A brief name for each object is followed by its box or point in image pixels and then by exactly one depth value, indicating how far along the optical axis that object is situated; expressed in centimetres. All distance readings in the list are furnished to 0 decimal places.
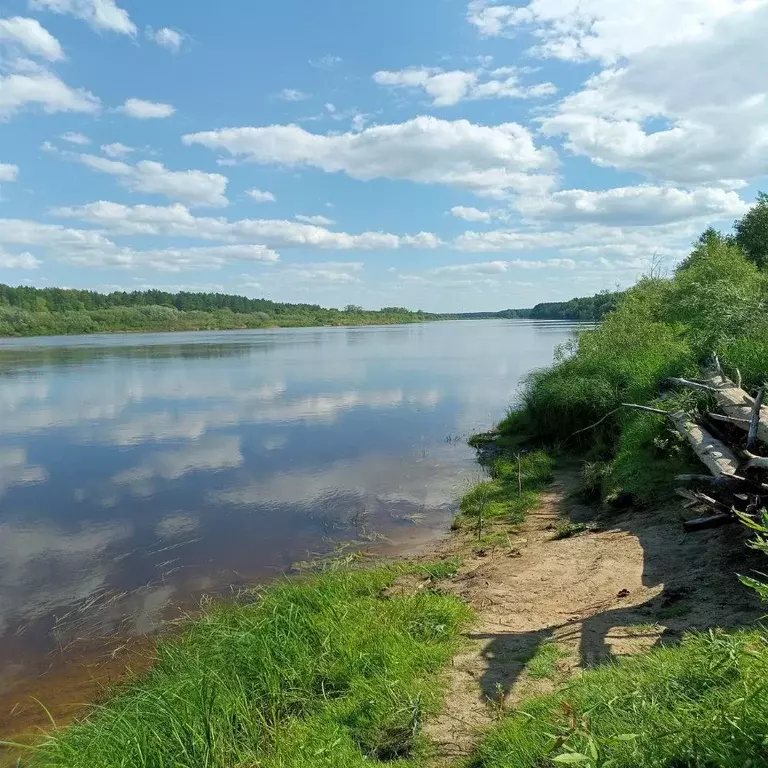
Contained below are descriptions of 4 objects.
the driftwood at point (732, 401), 785
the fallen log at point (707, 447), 775
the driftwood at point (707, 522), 686
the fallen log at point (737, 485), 665
